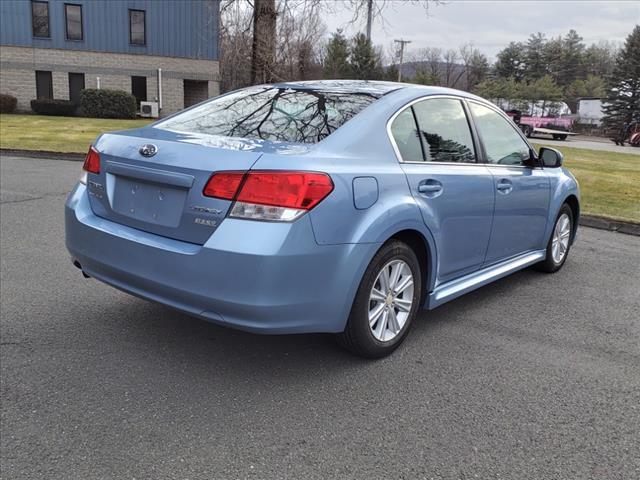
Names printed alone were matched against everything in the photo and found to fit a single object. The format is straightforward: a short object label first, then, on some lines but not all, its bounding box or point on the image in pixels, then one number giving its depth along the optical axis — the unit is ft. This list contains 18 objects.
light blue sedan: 9.53
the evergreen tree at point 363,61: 229.45
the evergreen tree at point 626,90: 171.32
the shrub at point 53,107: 98.27
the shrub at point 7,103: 97.35
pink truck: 125.49
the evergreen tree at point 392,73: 223.10
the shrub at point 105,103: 96.78
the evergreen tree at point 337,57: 236.84
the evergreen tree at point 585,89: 245.78
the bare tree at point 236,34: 49.44
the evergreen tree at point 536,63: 272.72
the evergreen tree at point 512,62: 272.51
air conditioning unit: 104.38
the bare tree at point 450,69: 298.80
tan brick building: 101.14
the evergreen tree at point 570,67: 282.15
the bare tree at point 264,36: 46.75
